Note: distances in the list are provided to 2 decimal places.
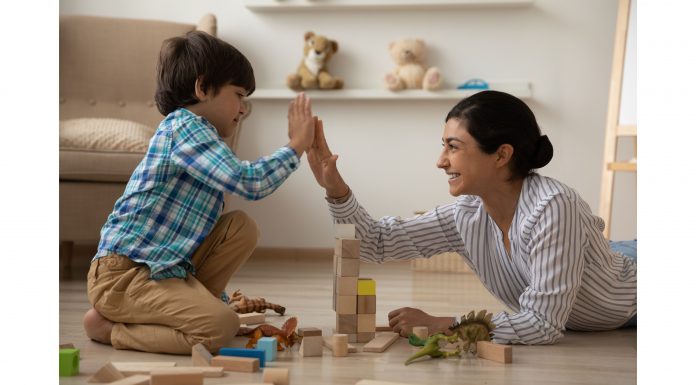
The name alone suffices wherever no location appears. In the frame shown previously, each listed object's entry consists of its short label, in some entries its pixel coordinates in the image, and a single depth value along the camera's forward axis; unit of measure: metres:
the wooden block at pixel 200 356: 1.29
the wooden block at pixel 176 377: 1.09
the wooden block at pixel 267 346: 1.35
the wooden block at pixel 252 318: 1.72
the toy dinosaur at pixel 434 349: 1.37
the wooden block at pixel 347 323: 1.55
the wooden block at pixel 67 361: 1.21
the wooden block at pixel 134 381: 1.09
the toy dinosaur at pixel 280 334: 1.45
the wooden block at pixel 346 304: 1.53
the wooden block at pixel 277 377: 1.16
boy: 1.43
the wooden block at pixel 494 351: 1.37
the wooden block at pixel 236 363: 1.27
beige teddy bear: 3.28
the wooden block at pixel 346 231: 1.55
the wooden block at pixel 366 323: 1.55
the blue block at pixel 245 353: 1.30
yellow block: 1.53
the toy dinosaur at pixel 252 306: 1.87
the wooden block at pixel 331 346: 1.45
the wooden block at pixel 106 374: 1.17
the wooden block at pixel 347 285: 1.51
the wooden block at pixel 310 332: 1.42
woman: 1.50
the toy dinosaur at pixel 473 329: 1.45
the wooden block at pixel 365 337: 1.55
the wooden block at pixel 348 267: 1.51
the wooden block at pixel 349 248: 1.51
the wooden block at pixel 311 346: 1.40
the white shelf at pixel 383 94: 3.29
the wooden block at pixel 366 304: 1.54
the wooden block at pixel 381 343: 1.45
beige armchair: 3.02
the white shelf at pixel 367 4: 3.28
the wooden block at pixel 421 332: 1.55
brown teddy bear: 3.31
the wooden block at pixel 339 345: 1.40
